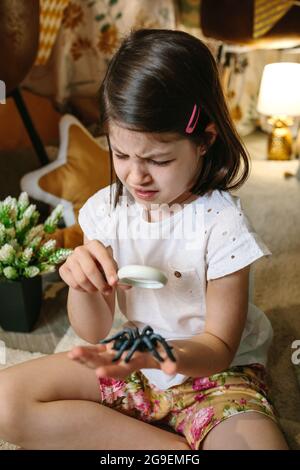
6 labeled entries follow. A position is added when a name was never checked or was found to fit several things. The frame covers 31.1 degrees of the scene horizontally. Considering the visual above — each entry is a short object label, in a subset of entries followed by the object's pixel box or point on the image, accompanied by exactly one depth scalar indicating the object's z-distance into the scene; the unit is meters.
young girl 0.69
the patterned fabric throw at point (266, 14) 2.05
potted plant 1.09
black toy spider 0.61
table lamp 2.00
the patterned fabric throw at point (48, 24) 1.83
